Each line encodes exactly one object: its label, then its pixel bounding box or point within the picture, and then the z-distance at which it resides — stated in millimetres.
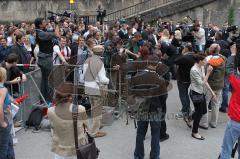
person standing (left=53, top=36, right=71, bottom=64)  9734
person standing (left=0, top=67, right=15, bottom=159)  5879
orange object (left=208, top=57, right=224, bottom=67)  8281
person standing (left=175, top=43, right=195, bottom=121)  8484
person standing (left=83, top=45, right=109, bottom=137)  7613
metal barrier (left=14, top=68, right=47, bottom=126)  8594
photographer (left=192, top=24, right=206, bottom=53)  14688
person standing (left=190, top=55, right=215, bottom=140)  7917
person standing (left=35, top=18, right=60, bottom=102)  9203
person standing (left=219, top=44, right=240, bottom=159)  5848
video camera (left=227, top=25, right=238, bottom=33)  13448
